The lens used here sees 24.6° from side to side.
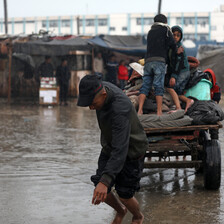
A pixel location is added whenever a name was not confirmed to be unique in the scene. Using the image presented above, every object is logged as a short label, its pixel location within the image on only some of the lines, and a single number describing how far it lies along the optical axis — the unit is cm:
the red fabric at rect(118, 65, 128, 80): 2386
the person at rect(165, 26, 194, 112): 697
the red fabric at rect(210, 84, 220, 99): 748
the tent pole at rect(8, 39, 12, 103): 2114
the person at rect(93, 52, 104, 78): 2398
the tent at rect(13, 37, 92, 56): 2245
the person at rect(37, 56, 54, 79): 2061
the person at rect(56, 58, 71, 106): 2052
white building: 11006
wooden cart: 628
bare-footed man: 405
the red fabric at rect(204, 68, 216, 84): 742
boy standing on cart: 708
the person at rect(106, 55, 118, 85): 2442
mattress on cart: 632
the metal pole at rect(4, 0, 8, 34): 3838
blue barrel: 698
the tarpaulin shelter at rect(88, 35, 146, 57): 2345
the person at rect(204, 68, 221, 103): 747
